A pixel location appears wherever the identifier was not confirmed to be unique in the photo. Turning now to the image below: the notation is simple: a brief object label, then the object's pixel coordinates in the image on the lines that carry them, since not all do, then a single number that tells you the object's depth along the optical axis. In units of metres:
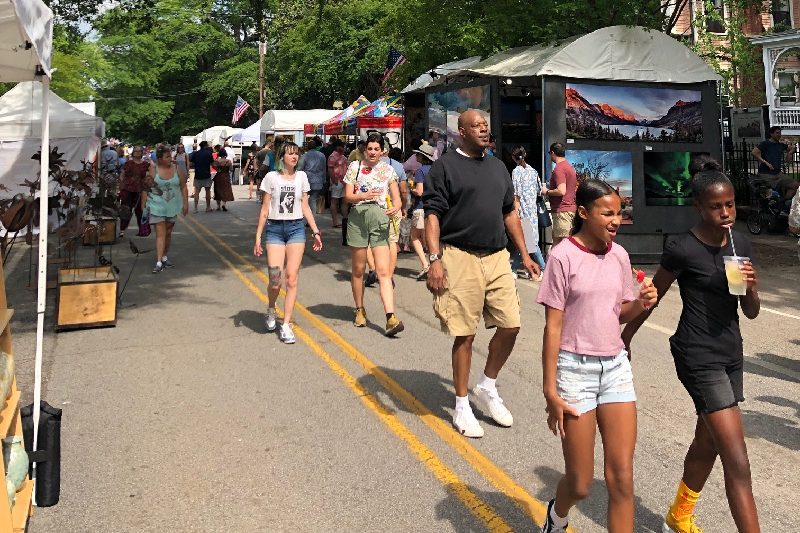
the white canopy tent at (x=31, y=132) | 17.53
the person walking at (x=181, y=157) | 21.08
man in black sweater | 5.05
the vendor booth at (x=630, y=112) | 12.71
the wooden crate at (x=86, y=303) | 8.55
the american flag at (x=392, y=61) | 20.81
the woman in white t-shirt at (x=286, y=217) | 7.78
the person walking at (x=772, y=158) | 15.25
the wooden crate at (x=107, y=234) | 15.19
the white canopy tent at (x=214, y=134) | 41.50
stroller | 14.91
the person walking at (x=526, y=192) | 10.92
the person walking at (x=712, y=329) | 3.42
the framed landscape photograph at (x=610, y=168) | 12.88
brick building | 21.52
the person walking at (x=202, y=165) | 20.78
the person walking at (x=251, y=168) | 28.97
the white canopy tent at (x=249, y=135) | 37.28
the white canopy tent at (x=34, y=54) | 3.52
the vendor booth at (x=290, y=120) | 31.55
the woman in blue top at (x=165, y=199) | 11.57
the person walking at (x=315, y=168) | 16.73
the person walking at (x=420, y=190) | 10.09
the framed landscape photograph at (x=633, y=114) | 12.86
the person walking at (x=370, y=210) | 8.10
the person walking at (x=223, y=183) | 22.15
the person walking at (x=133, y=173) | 13.08
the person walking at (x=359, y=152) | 10.04
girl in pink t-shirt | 3.30
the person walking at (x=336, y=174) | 16.91
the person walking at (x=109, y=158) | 18.47
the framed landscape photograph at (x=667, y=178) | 13.30
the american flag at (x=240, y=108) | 41.16
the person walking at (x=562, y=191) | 10.88
